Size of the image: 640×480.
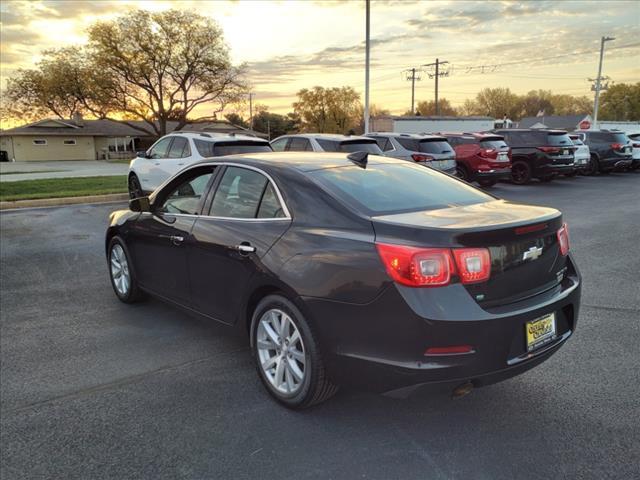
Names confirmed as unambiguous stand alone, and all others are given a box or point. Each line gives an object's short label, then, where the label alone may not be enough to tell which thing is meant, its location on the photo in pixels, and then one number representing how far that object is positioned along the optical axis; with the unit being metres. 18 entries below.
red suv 15.17
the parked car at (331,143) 12.04
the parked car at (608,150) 20.31
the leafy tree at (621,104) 107.50
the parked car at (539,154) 16.64
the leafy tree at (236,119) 84.19
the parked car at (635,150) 21.55
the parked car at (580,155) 17.50
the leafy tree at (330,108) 68.69
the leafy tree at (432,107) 101.44
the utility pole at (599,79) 45.47
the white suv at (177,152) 10.35
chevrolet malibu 2.61
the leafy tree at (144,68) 40.16
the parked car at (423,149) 13.53
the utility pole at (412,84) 62.62
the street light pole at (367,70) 23.80
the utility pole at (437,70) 56.69
